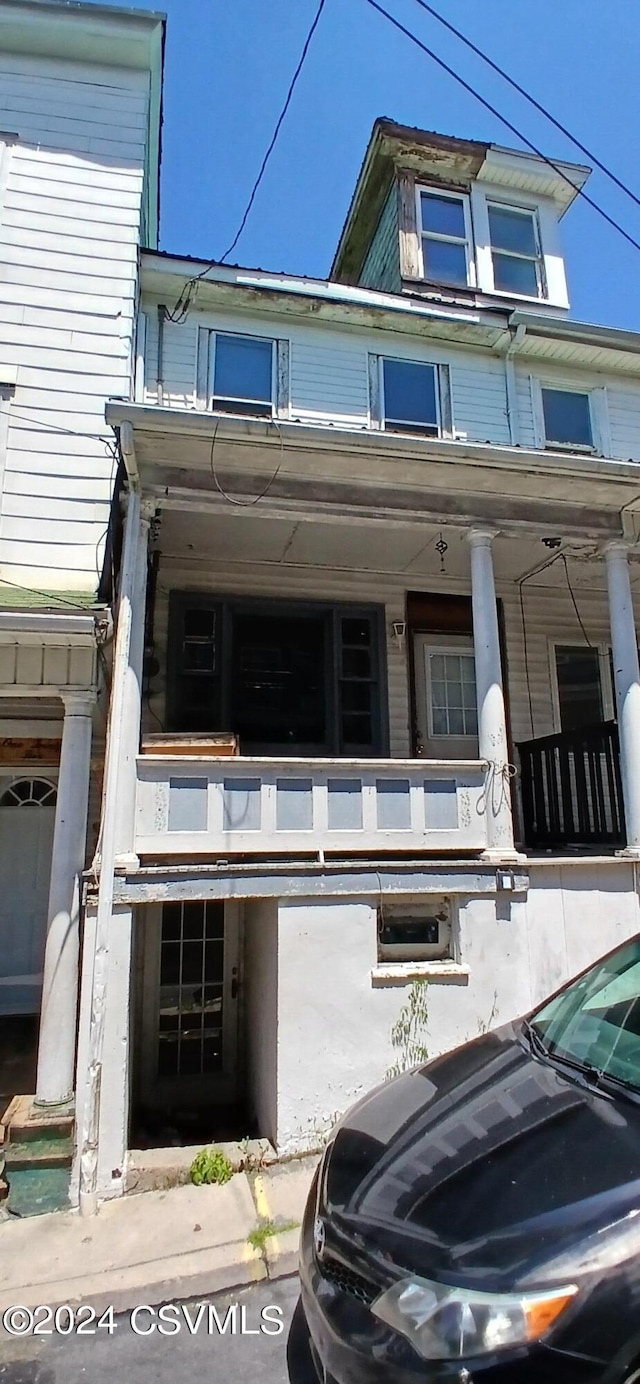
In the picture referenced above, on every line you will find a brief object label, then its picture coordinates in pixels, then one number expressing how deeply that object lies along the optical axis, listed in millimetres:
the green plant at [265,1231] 4070
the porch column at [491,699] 6066
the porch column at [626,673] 6434
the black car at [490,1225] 1903
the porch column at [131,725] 5285
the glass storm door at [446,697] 8547
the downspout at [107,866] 4680
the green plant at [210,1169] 4852
